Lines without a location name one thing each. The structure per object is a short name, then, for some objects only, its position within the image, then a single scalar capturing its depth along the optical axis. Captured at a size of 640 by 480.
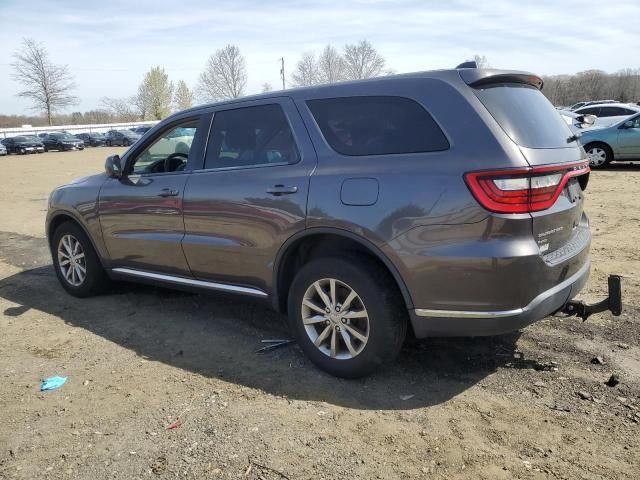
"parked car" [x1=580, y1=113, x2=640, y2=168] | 13.48
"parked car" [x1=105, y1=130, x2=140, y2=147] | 51.69
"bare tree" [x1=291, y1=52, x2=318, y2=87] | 74.85
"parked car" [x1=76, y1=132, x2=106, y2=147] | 53.53
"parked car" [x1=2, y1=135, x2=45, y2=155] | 42.94
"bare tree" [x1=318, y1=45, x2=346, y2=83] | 75.44
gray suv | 2.87
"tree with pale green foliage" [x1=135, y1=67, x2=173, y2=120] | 95.06
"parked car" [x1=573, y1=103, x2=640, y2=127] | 20.55
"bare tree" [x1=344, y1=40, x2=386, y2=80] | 77.31
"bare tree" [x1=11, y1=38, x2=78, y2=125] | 77.31
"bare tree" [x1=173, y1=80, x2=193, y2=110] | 99.38
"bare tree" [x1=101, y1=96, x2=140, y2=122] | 101.17
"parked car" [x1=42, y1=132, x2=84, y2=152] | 46.06
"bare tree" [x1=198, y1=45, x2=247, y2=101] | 80.62
